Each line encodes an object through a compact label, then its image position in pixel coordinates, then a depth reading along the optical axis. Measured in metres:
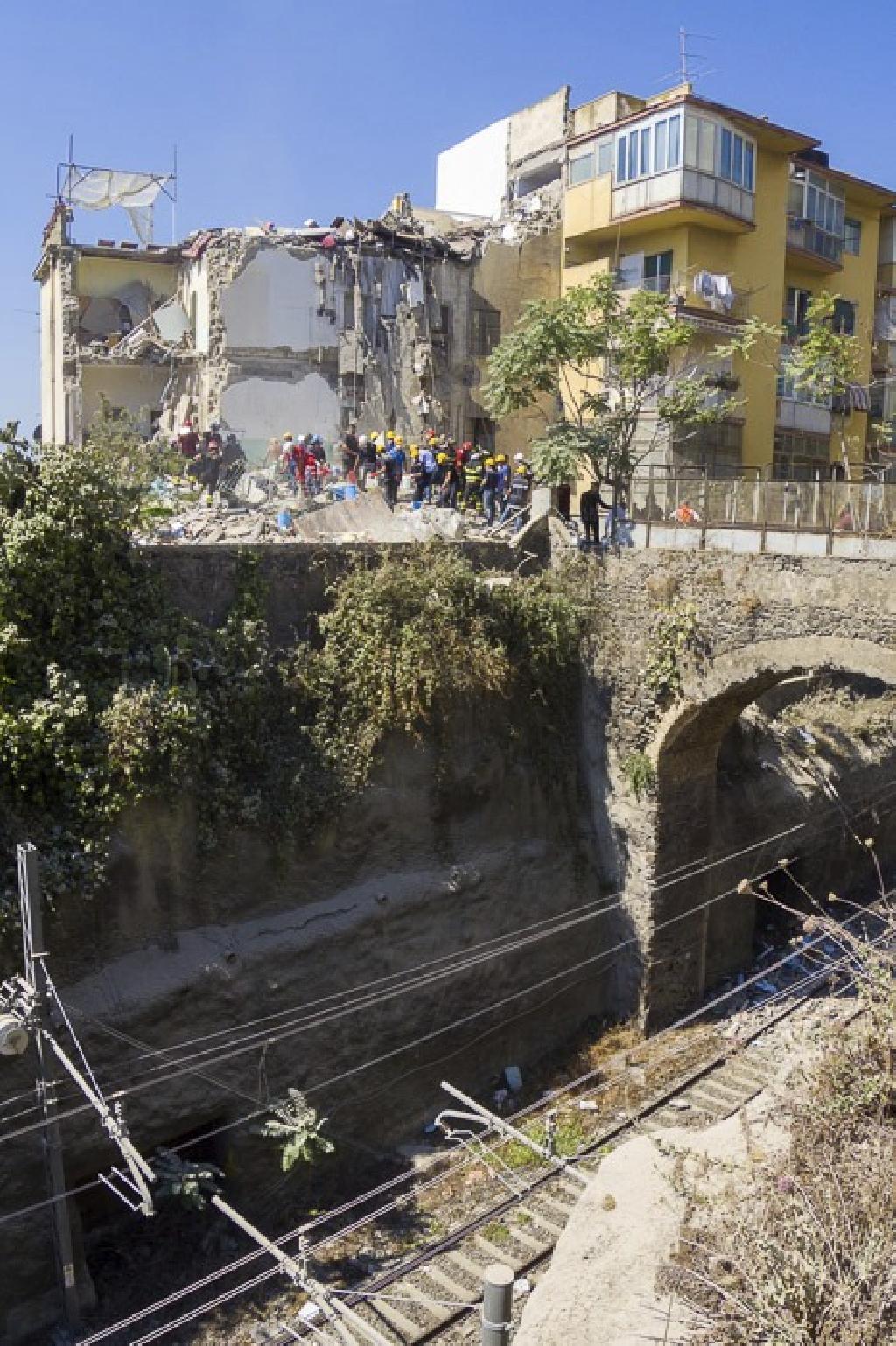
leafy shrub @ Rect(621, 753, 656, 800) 16.14
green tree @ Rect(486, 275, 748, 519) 16.52
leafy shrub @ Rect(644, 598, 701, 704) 15.40
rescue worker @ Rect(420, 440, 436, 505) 18.50
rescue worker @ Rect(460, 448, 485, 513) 18.69
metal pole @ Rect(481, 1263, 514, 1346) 5.95
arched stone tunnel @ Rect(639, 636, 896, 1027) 14.98
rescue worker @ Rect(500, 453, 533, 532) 18.41
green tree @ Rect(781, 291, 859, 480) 19.16
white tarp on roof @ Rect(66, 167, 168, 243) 25.61
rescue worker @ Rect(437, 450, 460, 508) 18.47
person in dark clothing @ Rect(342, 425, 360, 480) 20.97
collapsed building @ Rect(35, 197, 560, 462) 22.98
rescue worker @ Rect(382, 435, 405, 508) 18.28
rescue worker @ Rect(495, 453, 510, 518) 19.03
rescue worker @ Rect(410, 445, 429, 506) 18.56
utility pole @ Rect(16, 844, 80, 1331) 9.38
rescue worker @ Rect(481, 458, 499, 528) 18.72
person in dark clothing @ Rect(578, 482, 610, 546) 16.77
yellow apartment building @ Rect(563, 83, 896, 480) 22.86
